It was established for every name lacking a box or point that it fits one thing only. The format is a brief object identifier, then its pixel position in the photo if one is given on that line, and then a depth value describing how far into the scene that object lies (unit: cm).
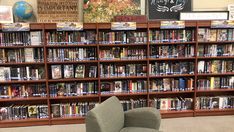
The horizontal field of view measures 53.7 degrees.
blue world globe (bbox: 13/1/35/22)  377
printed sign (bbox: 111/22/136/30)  382
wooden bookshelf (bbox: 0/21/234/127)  388
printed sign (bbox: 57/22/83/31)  375
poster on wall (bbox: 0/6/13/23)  377
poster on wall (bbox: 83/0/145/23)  404
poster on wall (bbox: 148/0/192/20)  421
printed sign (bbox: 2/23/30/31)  365
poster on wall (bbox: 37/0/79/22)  391
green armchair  244
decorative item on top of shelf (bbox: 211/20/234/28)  399
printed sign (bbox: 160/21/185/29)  392
